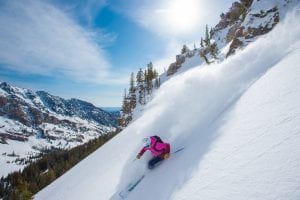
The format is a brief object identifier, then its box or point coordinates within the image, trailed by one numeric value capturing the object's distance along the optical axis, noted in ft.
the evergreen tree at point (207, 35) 281.68
